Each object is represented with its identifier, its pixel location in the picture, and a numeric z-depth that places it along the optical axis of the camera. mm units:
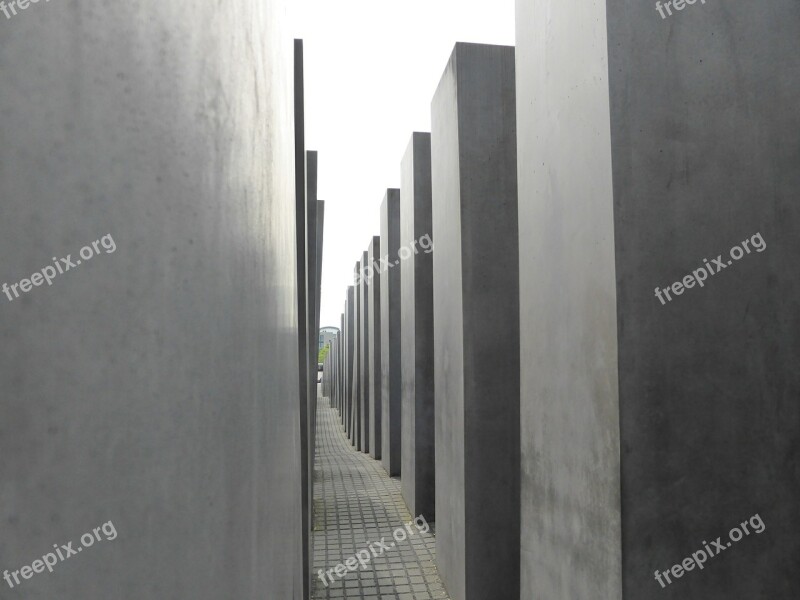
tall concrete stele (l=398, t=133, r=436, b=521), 9039
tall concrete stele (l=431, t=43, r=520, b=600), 5586
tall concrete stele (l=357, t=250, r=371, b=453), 16359
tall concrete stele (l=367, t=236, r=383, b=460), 14438
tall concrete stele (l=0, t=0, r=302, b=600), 583
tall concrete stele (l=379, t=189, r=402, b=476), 12109
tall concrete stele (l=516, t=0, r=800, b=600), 3084
